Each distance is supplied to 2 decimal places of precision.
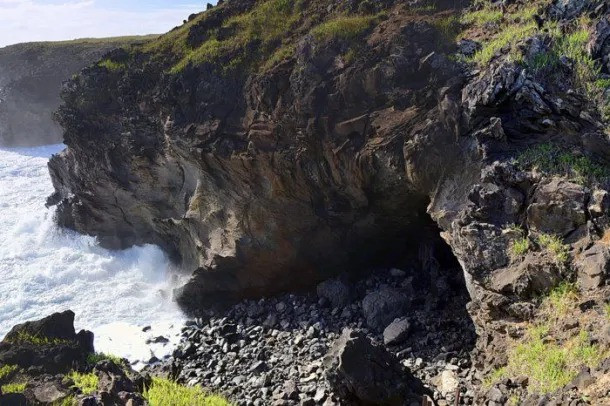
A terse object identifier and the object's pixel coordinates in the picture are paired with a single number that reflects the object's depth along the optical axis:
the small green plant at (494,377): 12.13
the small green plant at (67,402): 12.69
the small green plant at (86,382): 13.60
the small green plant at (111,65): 29.09
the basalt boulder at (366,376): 13.73
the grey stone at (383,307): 19.14
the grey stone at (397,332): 17.62
